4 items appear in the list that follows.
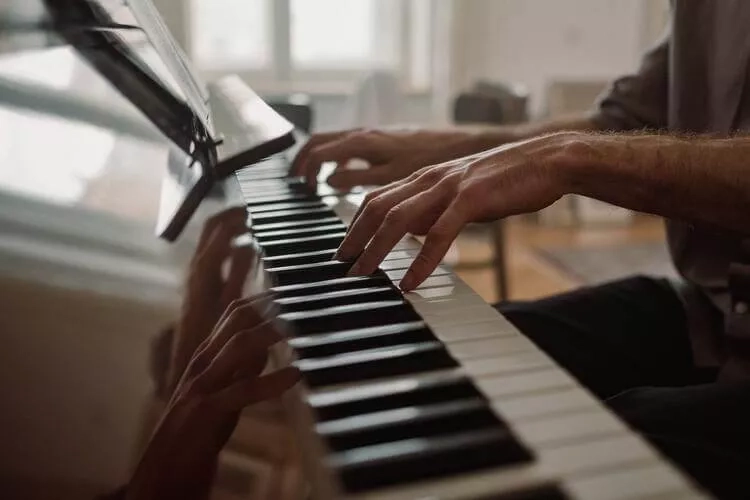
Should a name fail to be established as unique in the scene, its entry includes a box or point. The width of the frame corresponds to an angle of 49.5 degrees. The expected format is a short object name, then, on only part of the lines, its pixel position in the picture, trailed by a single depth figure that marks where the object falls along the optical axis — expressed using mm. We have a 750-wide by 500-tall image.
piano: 376
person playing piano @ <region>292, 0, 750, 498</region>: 618
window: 3783
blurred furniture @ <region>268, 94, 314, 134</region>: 1294
